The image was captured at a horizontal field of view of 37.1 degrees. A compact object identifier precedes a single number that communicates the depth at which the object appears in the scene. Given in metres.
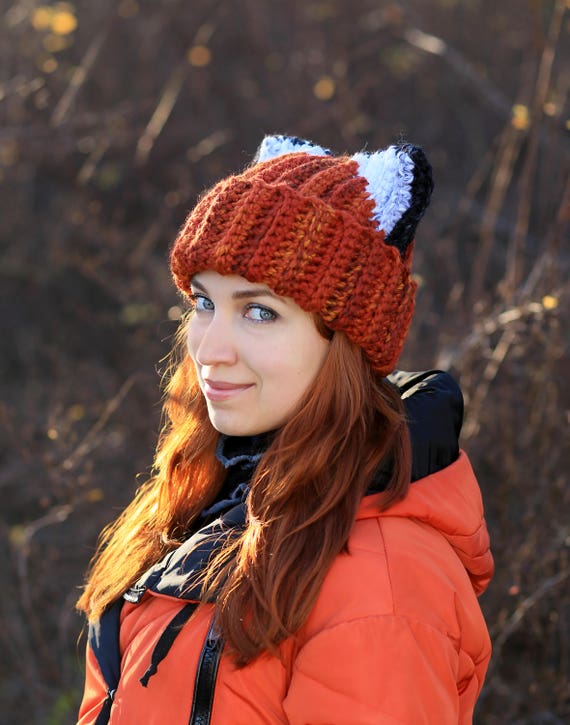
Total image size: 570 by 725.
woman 1.58
